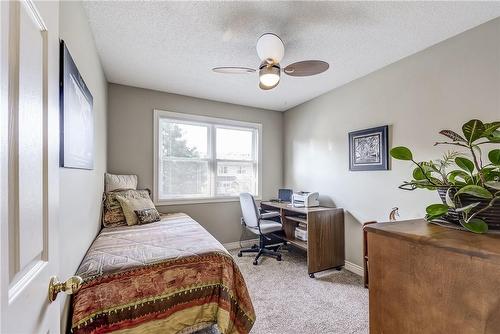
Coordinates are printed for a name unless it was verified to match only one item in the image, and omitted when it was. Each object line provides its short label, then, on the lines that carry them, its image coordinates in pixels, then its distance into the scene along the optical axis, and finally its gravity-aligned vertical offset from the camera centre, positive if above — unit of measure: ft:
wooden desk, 9.14 -2.95
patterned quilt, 4.25 -2.51
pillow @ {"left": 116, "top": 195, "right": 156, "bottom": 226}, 8.39 -1.43
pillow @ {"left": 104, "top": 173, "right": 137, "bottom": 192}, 9.07 -0.54
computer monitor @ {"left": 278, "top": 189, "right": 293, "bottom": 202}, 12.34 -1.48
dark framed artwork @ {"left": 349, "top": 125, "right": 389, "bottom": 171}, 8.33 +0.72
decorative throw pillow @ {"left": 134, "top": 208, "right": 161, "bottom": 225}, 8.50 -1.82
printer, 10.37 -1.48
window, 11.08 +0.53
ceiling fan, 6.22 +2.88
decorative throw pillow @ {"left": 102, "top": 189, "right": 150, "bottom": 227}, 8.28 -1.57
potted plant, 2.47 -0.23
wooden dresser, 1.92 -1.10
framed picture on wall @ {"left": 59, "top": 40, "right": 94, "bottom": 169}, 3.75 +1.03
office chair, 10.05 -2.63
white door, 1.38 +0.03
